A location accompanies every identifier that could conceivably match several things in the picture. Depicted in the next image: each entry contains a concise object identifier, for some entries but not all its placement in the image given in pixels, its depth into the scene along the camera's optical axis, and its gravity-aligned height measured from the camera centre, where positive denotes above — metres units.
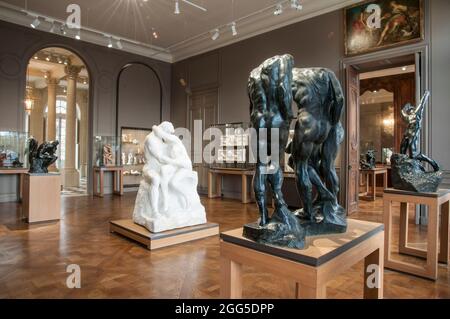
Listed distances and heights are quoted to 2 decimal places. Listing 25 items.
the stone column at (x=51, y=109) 11.77 +1.94
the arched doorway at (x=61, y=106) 11.22 +2.35
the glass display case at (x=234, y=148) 8.23 +0.28
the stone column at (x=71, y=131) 11.34 +1.03
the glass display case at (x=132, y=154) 10.08 +0.13
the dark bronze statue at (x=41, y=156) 5.50 +0.03
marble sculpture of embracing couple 4.35 -0.42
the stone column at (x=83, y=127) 13.69 +1.38
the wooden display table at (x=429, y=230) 3.08 -0.80
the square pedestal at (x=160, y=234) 3.95 -1.05
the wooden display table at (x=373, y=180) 8.72 -0.62
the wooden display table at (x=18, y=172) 7.28 -0.35
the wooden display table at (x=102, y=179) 8.88 -0.64
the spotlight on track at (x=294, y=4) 5.91 +3.02
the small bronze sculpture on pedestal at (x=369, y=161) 9.01 -0.08
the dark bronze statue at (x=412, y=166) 3.30 -0.08
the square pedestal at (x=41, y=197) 5.35 -0.71
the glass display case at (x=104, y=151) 9.39 +0.21
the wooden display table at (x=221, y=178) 7.87 -0.62
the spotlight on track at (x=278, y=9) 6.12 +3.00
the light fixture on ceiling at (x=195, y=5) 7.06 +3.63
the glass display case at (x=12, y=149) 7.68 +0.22
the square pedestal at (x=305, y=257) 1.41 -0.51
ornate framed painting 5.71 +2.66
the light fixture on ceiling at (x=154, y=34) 9.15 +3.80
